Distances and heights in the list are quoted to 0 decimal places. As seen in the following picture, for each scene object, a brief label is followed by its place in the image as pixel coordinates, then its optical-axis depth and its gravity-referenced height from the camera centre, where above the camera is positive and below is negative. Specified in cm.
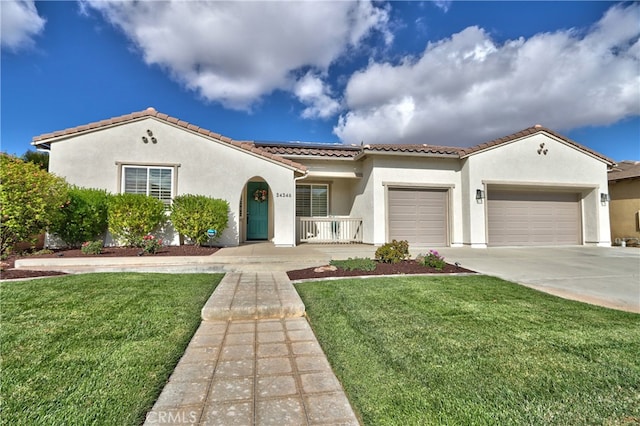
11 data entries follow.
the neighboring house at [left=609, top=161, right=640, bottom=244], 1353 +112
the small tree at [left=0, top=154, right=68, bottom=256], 683 +69
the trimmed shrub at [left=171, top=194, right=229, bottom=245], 892 +34
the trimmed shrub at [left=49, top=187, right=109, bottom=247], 823 +30
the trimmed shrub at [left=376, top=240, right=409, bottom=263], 751 -67
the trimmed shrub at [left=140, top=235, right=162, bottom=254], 771 -48
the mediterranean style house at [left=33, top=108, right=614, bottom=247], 1027 +156
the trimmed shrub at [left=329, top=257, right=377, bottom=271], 670 -89
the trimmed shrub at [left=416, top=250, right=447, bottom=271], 710 -86
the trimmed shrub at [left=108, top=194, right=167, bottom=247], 864 +32
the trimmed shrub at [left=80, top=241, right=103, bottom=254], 739 -51
